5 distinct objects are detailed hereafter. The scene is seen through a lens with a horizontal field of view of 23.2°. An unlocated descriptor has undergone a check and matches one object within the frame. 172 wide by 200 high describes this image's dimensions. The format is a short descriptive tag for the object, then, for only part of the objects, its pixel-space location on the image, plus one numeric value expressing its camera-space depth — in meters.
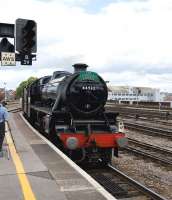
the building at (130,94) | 168.40
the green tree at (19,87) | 146.65
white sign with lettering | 11.41
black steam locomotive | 12.87
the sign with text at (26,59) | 11.17
